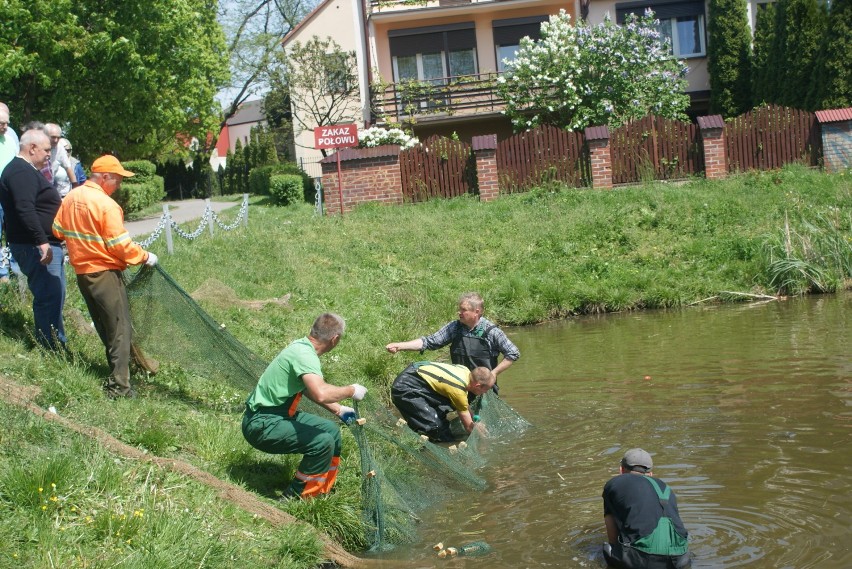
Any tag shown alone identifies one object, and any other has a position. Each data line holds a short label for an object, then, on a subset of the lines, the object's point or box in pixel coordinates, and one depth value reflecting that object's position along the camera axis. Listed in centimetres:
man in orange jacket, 841
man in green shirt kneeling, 708
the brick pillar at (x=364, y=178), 2392
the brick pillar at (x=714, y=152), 2353
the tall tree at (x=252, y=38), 5631
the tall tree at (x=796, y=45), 2783
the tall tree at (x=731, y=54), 3186
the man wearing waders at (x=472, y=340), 997
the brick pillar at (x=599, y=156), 2373
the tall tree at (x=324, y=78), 3525
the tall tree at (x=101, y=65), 2617
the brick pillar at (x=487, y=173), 2383
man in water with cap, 647
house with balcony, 3300
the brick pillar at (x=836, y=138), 2298
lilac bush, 2781
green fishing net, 717
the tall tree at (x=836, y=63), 2562
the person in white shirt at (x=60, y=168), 1120
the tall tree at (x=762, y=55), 2986
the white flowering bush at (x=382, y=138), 2764
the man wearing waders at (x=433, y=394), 941
